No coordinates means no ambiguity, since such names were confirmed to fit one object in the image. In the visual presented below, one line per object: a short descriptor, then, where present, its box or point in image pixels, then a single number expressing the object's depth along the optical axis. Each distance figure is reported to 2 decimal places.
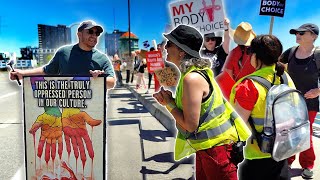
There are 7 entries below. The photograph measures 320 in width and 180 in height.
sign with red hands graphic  2.08
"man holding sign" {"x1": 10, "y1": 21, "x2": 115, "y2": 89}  2.40
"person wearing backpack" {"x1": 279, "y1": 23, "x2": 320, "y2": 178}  2.82
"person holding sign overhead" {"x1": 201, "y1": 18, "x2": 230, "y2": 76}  3.18
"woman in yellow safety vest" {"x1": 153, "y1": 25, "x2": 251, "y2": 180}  1.59
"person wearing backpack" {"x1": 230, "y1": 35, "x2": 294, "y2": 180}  1.70
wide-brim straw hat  2.78
